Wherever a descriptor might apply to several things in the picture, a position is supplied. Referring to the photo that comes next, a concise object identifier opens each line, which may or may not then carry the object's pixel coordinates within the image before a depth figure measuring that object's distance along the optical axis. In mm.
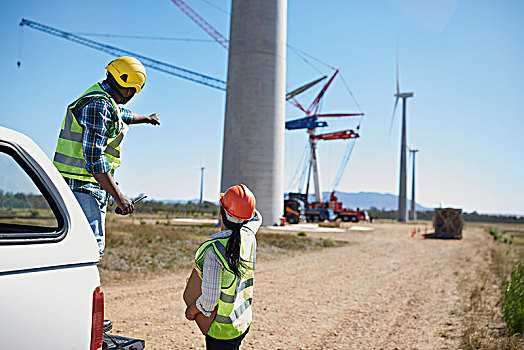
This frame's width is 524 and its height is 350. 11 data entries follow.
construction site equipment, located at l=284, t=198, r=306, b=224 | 38312
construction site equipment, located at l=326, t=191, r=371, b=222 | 49688
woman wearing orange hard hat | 2775
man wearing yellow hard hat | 2844
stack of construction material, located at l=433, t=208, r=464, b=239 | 28016
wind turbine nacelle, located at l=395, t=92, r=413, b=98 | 75000
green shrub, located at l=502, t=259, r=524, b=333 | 6164
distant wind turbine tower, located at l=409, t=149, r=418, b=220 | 86125
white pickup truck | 1868
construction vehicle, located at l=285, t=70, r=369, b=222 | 50031
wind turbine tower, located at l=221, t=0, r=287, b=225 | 28217
